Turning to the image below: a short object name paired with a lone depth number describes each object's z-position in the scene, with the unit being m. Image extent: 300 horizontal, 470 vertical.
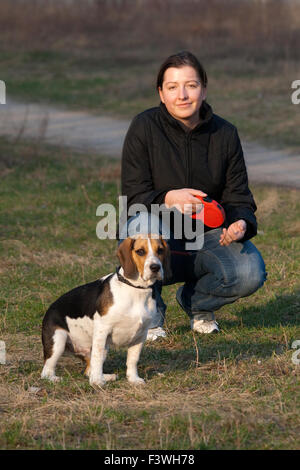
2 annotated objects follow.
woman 9.61
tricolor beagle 8.16
